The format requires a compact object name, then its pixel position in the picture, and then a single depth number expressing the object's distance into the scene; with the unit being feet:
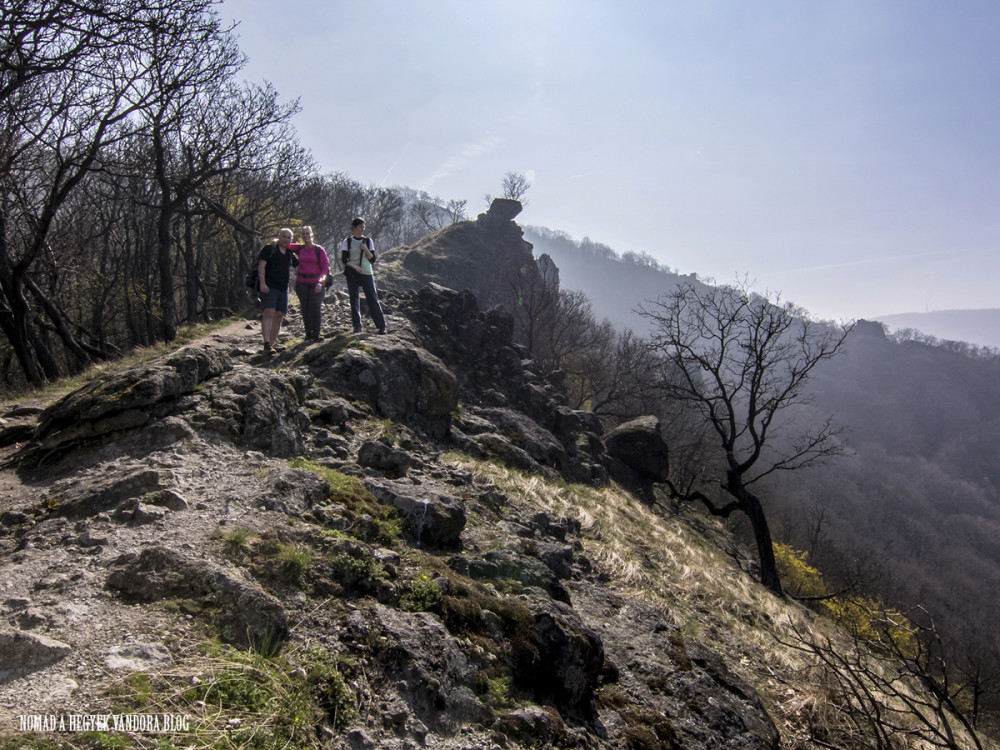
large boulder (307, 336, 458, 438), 26.96
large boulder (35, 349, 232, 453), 15.21
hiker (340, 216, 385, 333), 31.27
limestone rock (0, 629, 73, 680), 7.54
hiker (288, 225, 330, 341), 29.04
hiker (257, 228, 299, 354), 26.40
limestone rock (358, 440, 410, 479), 19.42
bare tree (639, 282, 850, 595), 44.27
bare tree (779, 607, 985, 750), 9.50
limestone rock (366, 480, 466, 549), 15.55
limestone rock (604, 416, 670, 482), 55.98
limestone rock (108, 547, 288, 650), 9.21
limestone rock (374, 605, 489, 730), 9.40
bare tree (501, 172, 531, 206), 183.21
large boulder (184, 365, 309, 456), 16.72
